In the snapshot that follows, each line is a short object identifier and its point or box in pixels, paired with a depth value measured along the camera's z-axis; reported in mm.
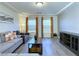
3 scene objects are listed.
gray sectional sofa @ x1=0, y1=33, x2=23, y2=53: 1752
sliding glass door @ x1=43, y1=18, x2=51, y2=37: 5838
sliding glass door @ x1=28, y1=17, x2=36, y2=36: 5788
